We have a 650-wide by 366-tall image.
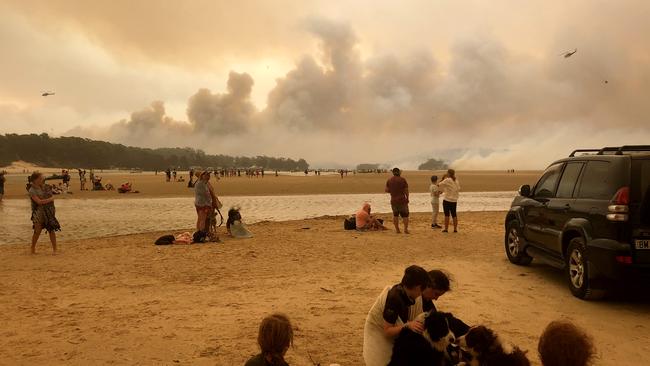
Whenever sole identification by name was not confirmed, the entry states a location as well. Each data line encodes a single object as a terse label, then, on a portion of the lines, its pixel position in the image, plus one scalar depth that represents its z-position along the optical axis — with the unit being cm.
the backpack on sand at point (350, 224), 1574
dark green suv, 631
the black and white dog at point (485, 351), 283
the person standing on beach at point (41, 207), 1108
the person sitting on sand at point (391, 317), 372
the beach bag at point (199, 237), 1313
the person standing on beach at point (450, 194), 1445
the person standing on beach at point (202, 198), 1341
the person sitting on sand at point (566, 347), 254
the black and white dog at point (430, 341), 368
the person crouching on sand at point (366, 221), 1541
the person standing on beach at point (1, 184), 3288
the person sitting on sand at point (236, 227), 1427
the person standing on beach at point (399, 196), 1456
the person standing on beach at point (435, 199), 1553
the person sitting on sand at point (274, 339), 307
